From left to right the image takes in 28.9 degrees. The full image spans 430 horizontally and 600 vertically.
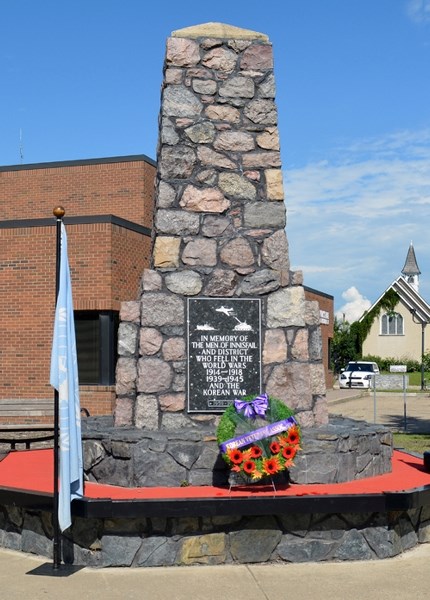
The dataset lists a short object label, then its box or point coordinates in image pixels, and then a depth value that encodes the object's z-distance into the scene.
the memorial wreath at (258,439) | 8.22
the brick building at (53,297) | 18.25
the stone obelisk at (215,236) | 9.77
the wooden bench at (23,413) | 14.81
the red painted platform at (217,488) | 8.05
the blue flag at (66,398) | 7.23
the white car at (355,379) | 43.78
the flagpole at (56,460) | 7.37
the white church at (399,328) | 68.12
